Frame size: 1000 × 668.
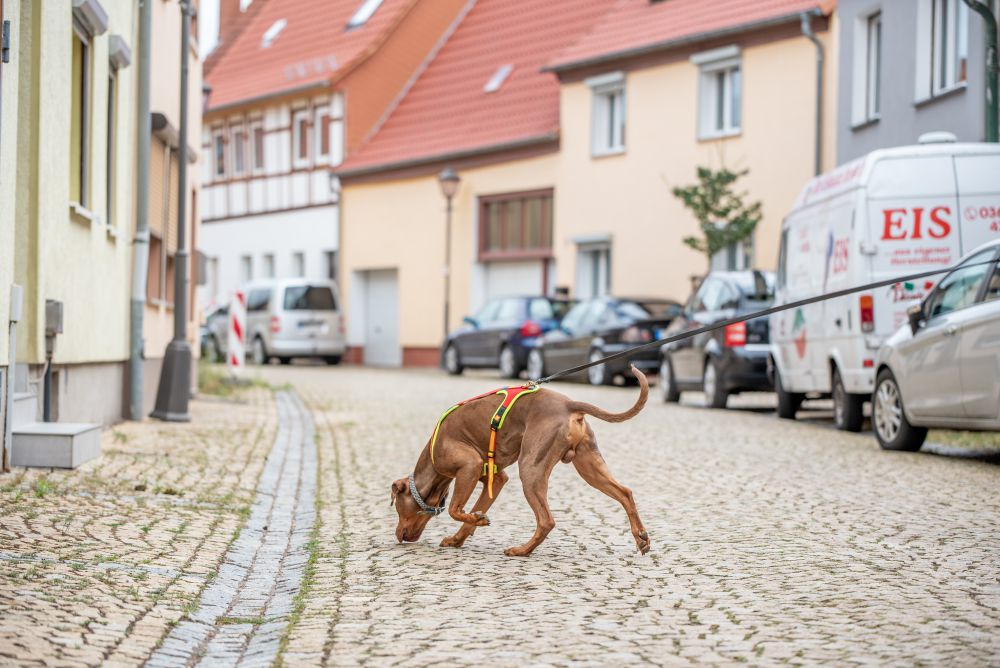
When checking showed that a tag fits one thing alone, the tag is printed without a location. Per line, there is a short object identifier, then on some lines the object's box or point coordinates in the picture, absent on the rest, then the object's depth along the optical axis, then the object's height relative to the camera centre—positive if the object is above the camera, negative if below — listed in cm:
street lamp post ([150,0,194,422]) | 1612 -21
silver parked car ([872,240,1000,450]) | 1181 -11
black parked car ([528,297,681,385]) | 2489 +19
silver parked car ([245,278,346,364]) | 3794 +49
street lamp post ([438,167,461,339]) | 3447 +339
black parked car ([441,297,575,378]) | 2916 +21
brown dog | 729 -52
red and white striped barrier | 2317 +6
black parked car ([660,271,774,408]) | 1953 +1
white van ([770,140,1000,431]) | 1461 +114
